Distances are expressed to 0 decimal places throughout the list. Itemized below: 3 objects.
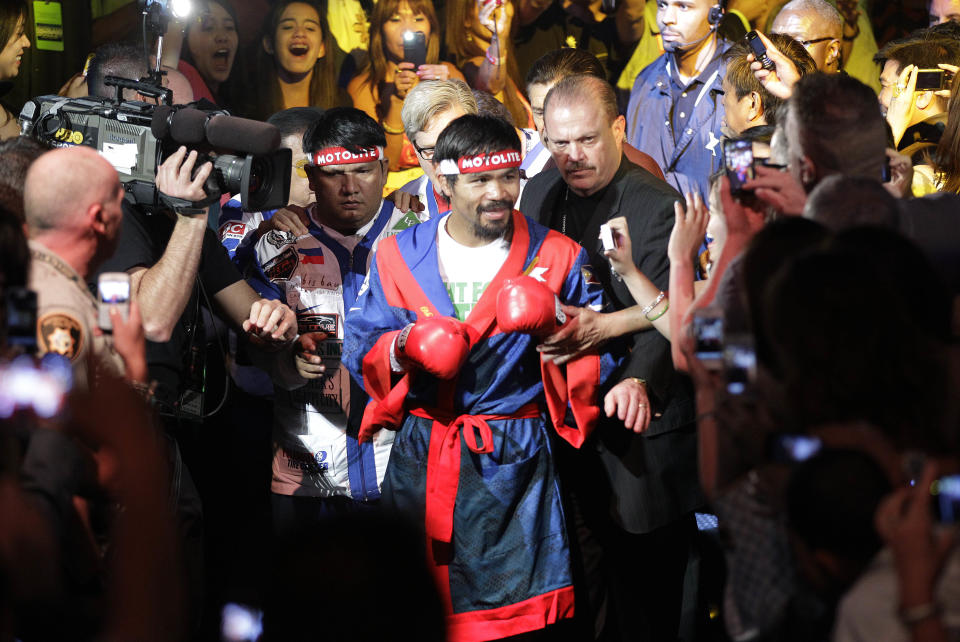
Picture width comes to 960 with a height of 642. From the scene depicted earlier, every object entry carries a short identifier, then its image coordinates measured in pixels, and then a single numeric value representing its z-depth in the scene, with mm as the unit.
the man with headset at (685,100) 9531
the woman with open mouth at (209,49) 11172
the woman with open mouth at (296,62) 11492
